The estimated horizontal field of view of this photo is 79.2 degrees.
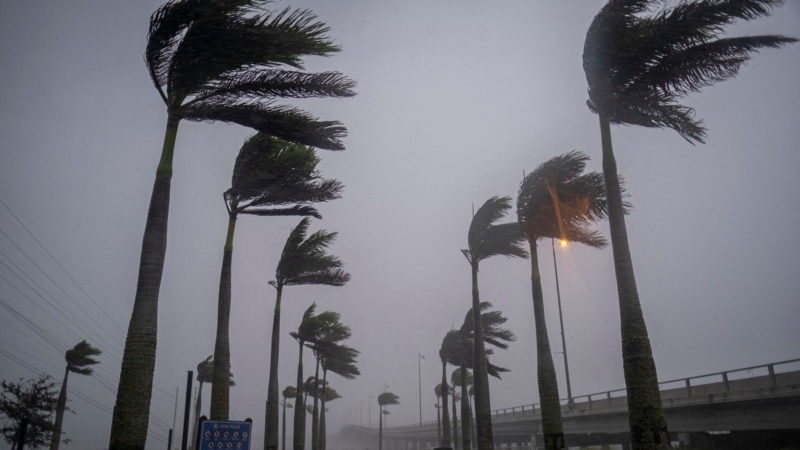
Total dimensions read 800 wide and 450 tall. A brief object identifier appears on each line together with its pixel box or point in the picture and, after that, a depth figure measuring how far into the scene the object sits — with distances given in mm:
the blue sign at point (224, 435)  8844
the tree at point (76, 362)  38781
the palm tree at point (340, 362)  32281
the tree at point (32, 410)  39344
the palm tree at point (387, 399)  75062
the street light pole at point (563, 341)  33784
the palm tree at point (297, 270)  20719
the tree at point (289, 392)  70250
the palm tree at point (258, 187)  14766
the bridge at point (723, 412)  18000
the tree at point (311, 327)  27141
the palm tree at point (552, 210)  15844
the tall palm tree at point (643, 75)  10289
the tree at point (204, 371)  45125
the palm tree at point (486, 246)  20109
